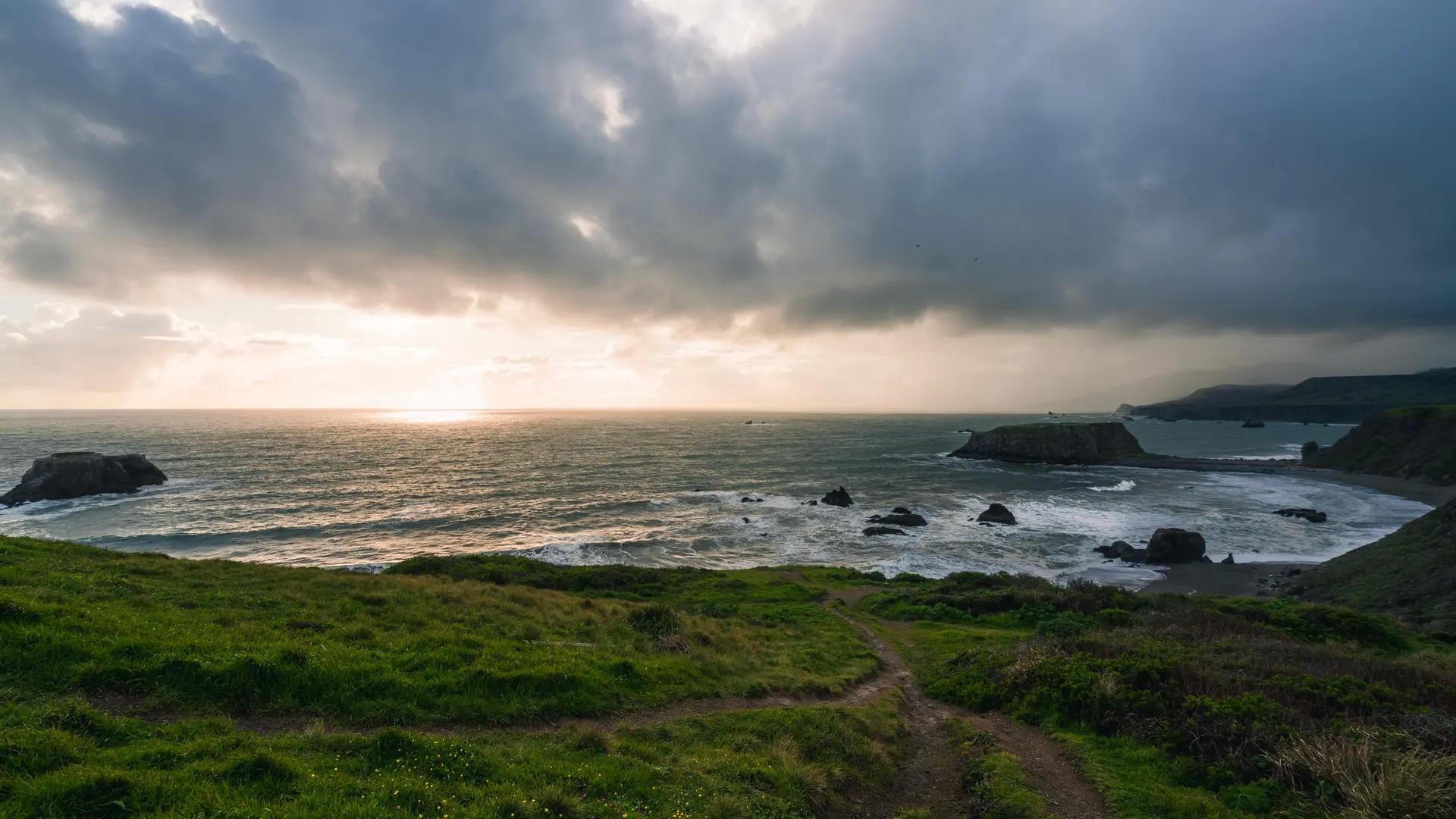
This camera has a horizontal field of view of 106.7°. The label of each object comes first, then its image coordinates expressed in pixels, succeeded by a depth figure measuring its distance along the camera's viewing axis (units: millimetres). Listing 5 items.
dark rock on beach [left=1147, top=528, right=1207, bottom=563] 47719
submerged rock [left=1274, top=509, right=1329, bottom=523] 61312
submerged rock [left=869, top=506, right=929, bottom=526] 63500
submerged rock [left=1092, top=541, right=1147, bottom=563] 49156
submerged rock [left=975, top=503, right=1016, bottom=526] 63000
